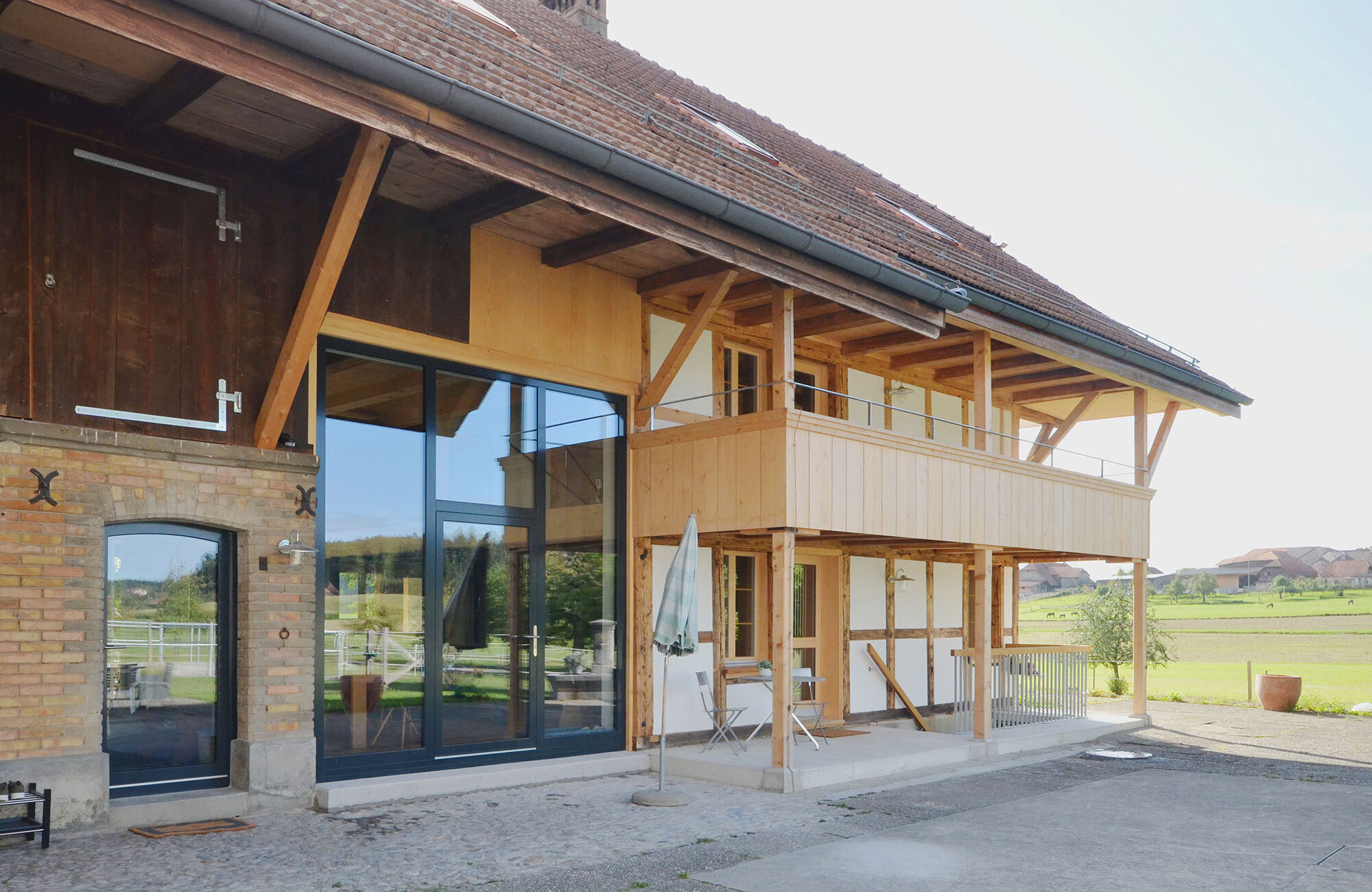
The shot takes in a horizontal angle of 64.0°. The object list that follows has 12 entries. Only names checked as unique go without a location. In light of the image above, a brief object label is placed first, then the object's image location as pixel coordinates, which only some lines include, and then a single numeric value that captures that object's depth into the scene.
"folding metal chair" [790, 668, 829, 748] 10.55
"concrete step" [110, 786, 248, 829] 6.85
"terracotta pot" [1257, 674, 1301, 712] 16.27
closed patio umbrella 8.46
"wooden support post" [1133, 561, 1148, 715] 14.23
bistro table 10.52
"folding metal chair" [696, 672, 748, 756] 10.31
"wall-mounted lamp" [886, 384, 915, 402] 13.67
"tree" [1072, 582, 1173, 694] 21.33
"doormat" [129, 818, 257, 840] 6.70
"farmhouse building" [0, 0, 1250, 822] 6.70
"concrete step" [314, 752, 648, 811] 7.84
